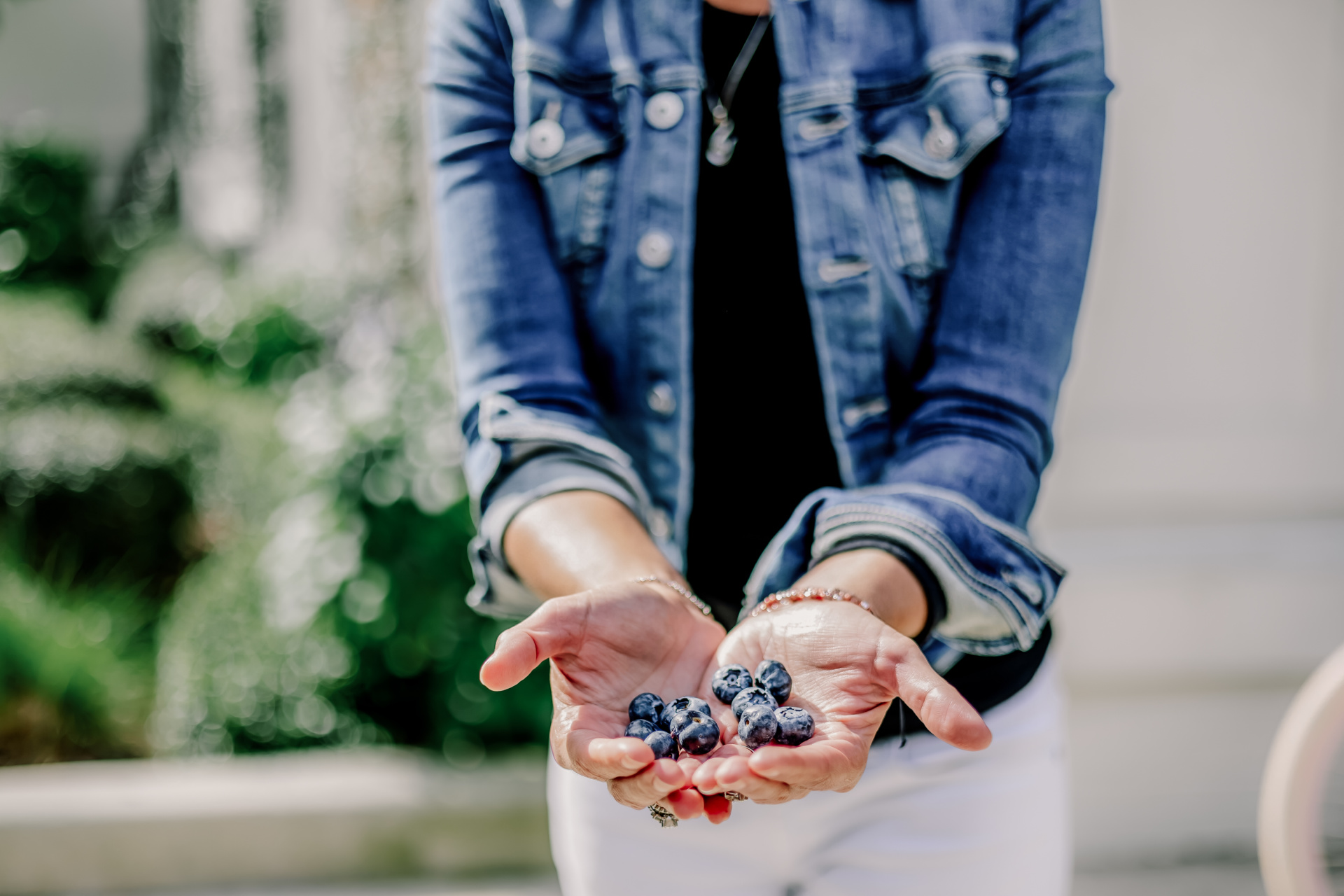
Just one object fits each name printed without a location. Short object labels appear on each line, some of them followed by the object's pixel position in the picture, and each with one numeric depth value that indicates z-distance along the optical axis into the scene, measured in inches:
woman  45.1
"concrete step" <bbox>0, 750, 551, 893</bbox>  120.9
